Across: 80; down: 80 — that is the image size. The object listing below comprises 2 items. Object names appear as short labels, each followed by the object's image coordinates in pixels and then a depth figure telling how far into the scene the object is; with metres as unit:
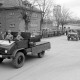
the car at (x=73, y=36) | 21.23
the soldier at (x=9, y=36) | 7.00
